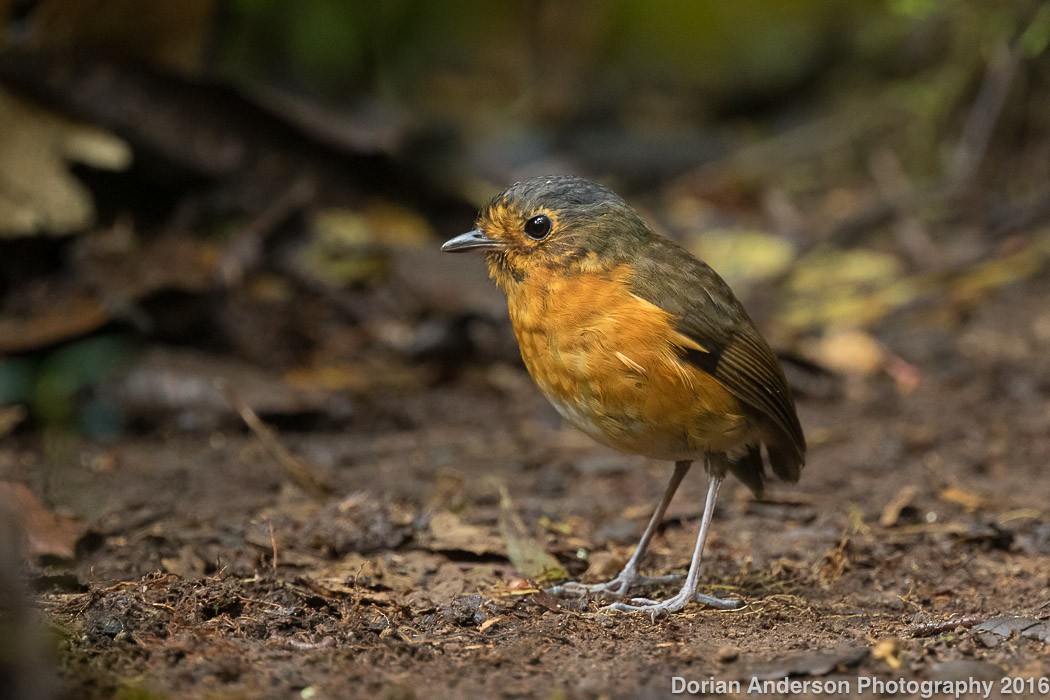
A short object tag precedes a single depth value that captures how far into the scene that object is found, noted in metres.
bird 6.86
